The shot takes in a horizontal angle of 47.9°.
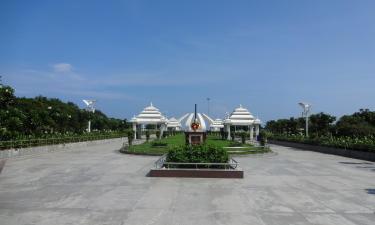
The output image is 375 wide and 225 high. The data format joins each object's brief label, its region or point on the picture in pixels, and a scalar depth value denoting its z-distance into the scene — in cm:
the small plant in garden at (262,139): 3462
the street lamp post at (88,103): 5380
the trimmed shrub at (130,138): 3600
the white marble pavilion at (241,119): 5961
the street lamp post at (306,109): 4706
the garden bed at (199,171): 1591
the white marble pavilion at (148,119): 5997
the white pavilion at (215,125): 9381
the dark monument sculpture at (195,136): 2502
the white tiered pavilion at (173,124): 9225
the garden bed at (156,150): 2805
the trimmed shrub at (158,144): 3368
